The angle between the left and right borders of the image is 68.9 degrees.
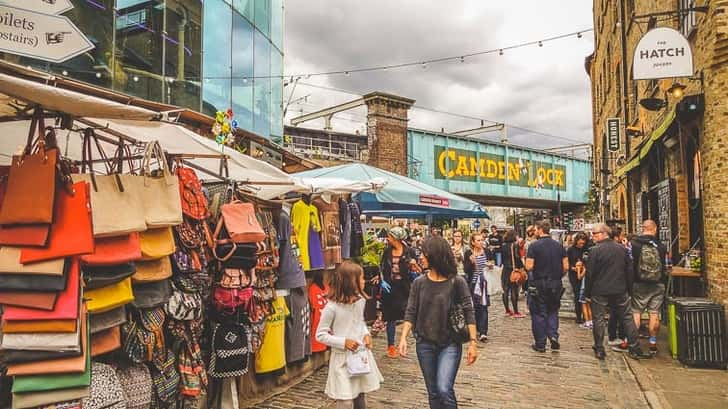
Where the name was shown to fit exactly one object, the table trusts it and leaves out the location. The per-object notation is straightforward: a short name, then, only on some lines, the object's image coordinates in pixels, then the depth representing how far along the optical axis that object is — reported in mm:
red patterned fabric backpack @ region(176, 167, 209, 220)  4395
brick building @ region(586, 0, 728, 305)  7918
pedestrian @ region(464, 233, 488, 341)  9016
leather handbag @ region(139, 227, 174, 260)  3672
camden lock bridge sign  23703
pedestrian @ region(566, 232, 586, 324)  11039
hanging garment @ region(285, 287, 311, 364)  6172
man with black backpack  8047
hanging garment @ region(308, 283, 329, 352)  6863
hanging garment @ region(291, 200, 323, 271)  6590
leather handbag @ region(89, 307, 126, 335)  3281
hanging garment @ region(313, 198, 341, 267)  7227
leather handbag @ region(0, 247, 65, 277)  2807
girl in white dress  4324
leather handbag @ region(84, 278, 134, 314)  3208
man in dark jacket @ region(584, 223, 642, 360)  7816
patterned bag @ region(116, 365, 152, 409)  3633
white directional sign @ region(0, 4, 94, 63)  3246
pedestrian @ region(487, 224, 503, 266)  17897
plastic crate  7250
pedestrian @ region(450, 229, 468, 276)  12289
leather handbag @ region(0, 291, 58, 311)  2805
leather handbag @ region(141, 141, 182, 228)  3688
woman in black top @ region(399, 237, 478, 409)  4324
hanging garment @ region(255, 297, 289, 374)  5645
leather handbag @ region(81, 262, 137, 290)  3166
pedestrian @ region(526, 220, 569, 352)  8164
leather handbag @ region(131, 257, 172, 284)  3685
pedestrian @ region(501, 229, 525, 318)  11498
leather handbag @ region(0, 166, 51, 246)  2830
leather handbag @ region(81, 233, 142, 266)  3187
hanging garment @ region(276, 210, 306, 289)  5844
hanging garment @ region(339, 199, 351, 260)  7848
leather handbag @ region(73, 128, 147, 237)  3255
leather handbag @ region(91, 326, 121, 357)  3318
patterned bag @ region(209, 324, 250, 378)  4742
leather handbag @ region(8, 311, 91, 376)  2822
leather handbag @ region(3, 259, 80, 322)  2805
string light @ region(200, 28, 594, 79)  13716
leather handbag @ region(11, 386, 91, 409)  2824
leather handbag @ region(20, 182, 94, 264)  2834
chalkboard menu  10438
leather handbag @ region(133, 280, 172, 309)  3736
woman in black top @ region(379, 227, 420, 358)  8078
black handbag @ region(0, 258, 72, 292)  2816
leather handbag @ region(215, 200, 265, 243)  4672
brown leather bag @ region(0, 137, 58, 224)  2838
